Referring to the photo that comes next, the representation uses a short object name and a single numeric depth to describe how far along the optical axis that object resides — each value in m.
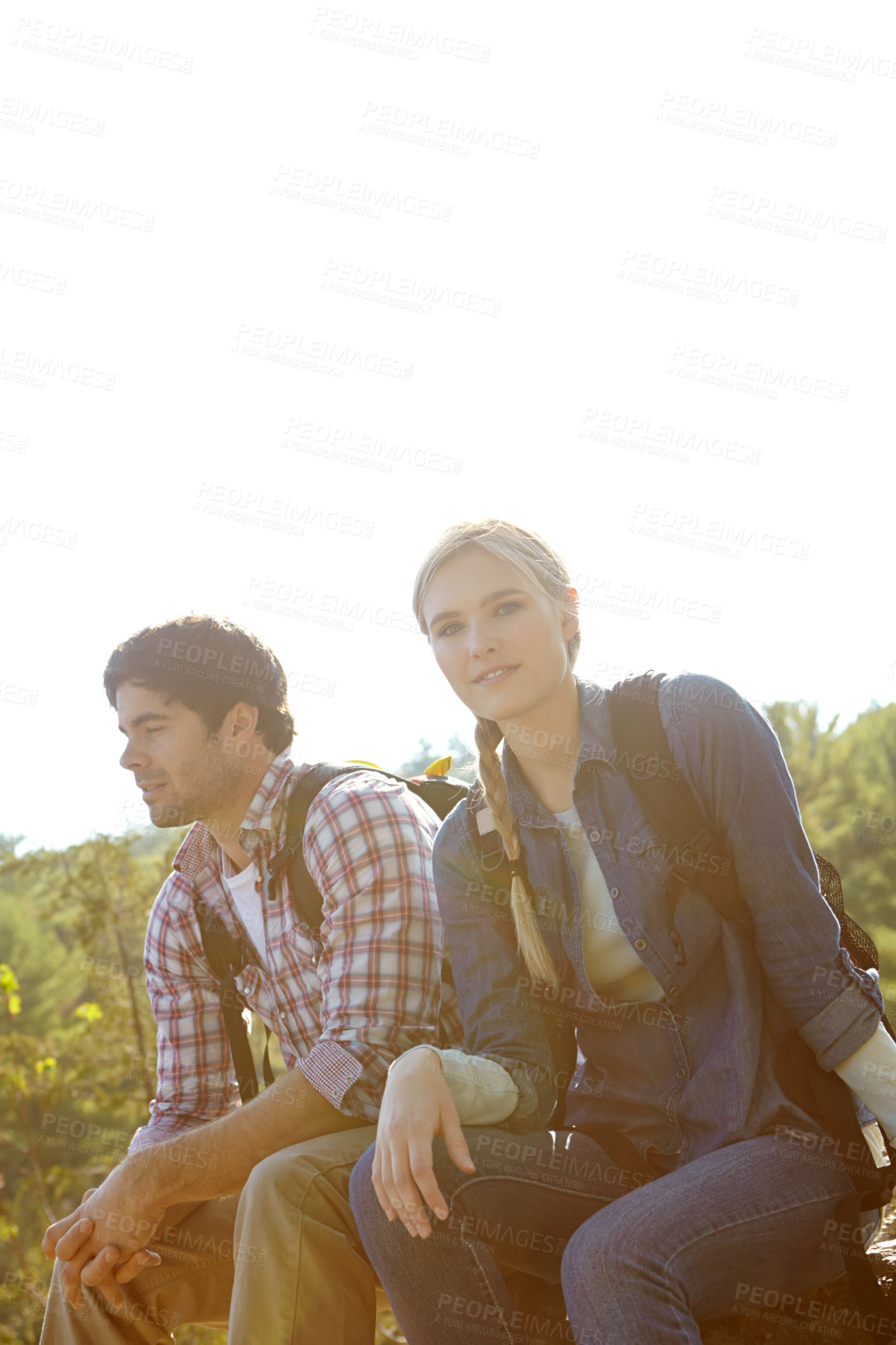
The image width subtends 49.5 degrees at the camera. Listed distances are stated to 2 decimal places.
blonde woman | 1.82
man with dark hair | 2.22
